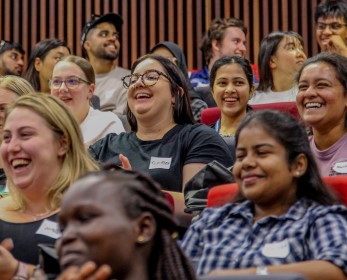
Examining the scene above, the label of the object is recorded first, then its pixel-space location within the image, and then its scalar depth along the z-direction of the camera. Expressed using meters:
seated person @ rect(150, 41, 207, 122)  6.17
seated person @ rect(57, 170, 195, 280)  2.13
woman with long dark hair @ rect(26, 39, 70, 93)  6.86
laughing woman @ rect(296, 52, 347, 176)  4.20
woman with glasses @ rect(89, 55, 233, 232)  4.30
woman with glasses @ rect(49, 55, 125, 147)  5.35
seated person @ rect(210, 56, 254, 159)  5.49
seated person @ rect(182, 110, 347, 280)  2.87
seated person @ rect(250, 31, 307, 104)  6.15
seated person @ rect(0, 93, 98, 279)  3.33
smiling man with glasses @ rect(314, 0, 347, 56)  6.52
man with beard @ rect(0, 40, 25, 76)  7.64
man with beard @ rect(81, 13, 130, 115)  6.94
